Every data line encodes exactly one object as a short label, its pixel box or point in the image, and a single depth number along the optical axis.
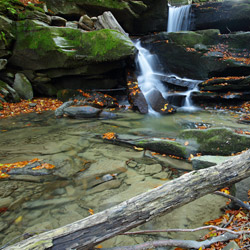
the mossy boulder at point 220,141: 3.86
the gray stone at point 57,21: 10.42
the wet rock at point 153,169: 3.68
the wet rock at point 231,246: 1.64
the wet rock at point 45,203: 2.77
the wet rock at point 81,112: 7.61
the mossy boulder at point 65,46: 9.02
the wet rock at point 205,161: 2.91
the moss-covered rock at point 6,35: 9.17
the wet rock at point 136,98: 8.62
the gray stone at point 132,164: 3.93
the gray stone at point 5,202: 2.75
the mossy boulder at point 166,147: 4.17
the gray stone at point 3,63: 9.28
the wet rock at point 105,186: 3.13
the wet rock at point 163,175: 3.50
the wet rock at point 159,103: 8.45
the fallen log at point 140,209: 1.47
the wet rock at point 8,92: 9.15
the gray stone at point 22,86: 9.91
